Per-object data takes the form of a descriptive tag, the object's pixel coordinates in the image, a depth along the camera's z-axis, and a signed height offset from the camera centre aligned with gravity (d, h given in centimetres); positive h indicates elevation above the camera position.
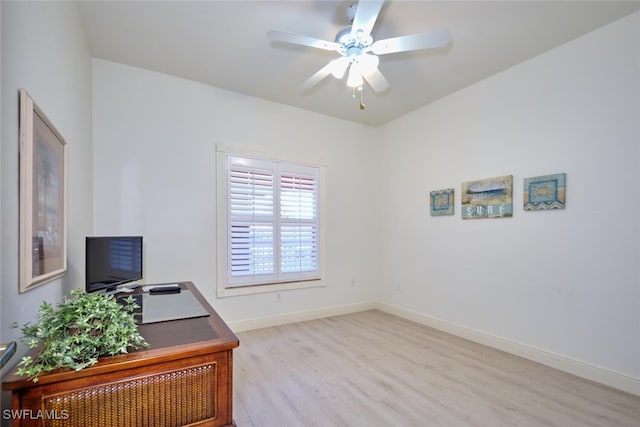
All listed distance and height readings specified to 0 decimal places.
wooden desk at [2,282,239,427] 86 -57
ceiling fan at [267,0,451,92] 181 +114
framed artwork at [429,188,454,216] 350 +13
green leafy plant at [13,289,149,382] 88 -40
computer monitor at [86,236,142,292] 173 -33
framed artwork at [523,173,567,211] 256 +19
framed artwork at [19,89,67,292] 117 +6
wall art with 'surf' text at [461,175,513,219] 294 +16
